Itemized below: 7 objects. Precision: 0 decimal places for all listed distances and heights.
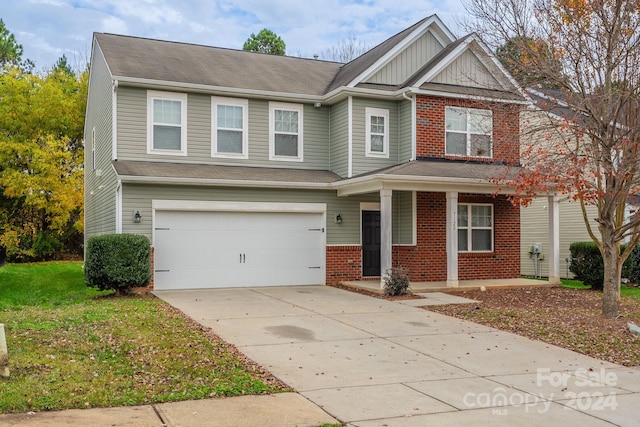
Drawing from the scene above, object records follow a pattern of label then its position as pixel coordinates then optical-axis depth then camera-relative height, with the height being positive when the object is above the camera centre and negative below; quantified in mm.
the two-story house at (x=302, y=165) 15797 +1859
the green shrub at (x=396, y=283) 14781 -1149
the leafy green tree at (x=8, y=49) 37219 +10931
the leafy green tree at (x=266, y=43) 42875 +13019
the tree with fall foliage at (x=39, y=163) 26969 +3011
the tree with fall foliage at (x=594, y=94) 11180 +2584
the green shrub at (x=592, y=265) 16812 -811
